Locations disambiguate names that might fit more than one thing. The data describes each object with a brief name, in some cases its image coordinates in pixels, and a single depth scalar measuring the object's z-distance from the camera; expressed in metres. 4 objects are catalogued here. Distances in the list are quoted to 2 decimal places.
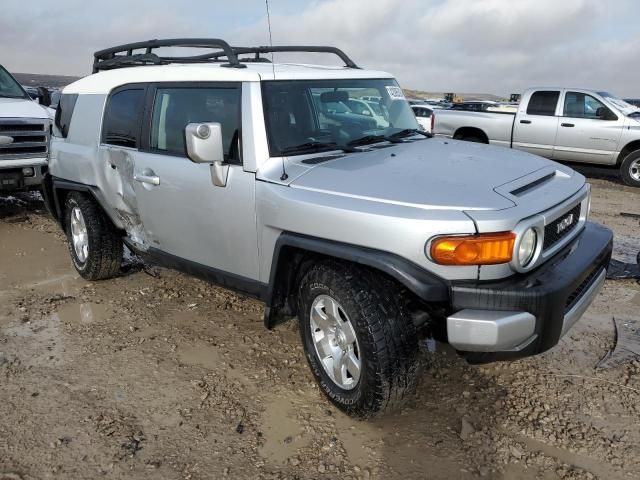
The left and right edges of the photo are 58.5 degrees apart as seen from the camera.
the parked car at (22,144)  7.33
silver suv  2.67
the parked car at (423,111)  20.75
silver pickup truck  10.66
